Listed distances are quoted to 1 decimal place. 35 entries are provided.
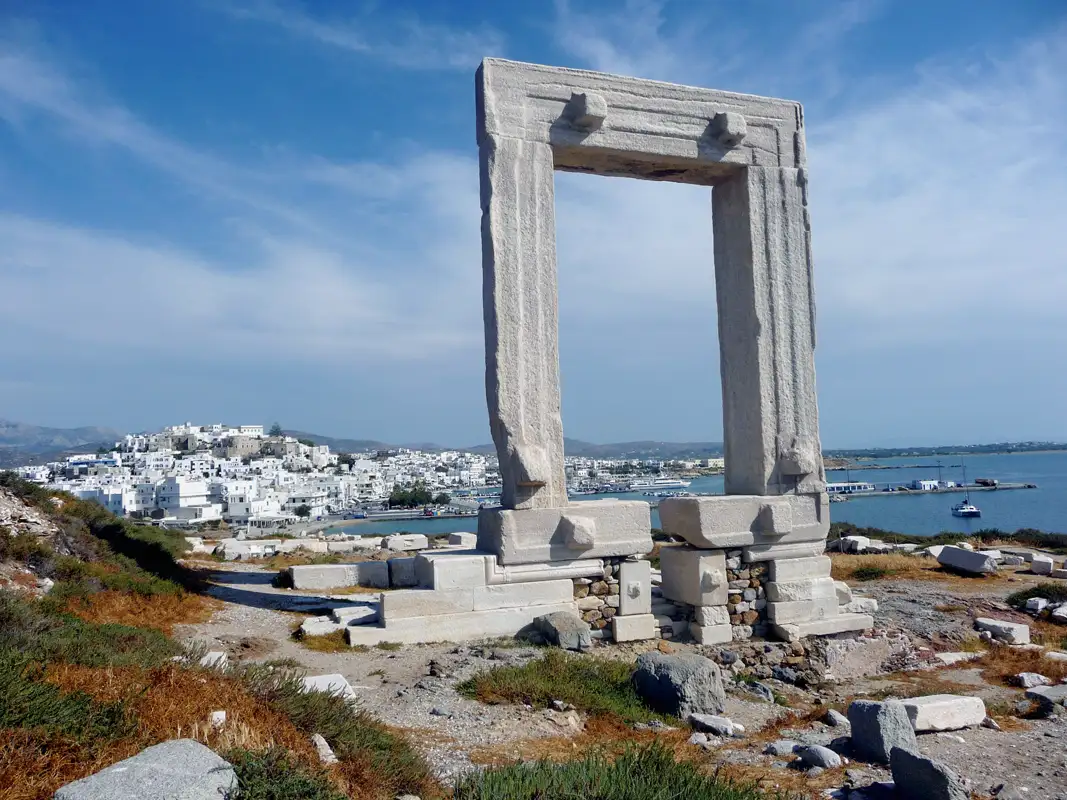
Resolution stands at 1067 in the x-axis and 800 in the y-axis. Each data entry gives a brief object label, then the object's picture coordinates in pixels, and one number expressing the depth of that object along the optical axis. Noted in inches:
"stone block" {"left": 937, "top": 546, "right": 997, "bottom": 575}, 543.5
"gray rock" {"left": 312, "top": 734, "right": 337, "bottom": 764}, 149.6
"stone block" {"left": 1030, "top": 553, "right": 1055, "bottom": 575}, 557.6
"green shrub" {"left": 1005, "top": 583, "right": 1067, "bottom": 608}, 440.8
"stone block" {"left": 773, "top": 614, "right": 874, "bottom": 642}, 360.2
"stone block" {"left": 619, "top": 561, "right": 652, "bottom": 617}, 348.8
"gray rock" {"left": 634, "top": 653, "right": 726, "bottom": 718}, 242.9
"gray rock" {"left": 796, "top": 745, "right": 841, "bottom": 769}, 191.8
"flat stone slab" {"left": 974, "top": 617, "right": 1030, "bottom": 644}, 366.3
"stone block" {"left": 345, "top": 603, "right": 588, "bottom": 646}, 315.6
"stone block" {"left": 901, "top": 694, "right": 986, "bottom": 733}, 221.6
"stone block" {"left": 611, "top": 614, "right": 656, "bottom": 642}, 340.2
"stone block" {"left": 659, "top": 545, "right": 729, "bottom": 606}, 353.7
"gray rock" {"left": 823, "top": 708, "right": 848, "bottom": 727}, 239.3
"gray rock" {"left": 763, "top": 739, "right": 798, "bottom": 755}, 204.7
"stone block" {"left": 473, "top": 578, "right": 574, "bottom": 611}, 331.3
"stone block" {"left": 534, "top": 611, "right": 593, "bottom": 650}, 321.4
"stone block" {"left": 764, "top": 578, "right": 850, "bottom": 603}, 367.6
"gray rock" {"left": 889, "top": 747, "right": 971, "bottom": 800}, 154.5
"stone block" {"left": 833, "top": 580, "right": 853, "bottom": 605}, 388.1
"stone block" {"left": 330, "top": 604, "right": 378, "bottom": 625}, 333.1
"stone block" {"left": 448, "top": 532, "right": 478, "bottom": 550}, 669.3
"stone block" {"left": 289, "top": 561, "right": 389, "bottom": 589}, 463.2
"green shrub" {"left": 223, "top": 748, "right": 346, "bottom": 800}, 117.0
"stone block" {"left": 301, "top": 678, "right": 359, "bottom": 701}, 200.3
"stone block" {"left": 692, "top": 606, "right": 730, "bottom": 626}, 352.8
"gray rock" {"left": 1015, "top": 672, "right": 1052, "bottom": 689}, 291.4
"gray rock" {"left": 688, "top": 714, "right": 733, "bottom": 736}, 225.0
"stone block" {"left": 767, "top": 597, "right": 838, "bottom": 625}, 364.8
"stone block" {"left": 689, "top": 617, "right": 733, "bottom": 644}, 350.3
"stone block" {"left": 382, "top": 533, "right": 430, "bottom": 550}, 725.9
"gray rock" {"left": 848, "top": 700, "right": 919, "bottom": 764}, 196.7
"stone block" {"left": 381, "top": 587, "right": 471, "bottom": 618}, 322.3
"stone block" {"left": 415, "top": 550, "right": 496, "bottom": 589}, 325.7
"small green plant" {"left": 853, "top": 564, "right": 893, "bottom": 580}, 540.1
